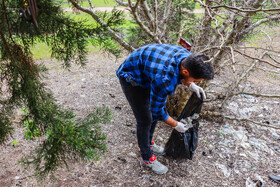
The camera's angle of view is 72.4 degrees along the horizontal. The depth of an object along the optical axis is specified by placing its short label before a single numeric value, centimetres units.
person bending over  146
